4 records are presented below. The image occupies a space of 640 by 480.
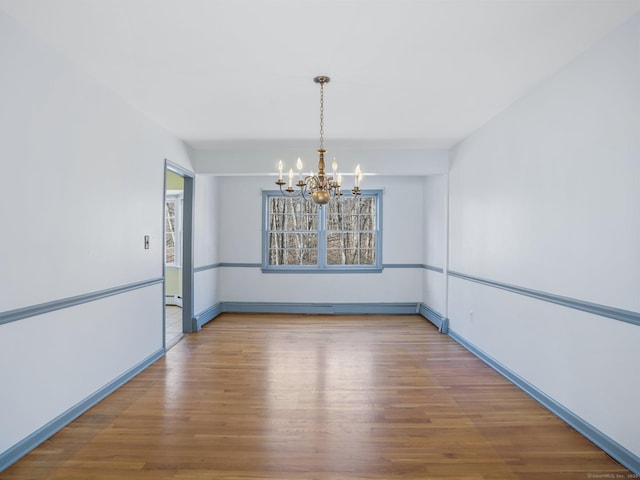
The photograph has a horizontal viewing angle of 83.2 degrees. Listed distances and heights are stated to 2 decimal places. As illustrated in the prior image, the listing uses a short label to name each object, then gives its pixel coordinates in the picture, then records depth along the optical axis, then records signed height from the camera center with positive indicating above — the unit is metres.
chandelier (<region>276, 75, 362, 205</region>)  2.92 +0.44
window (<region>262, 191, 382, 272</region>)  6.16 +0.09
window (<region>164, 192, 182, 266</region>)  7.00 +0.16
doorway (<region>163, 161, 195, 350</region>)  4.82 -0.32
